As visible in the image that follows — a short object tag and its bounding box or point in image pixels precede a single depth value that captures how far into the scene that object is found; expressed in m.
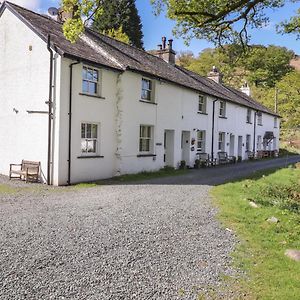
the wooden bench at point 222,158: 26.67
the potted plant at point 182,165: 21.70
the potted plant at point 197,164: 23.03
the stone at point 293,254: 6.36
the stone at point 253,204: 10.58
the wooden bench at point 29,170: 14.38
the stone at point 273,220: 8.83
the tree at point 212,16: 11.49
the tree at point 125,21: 44.31
